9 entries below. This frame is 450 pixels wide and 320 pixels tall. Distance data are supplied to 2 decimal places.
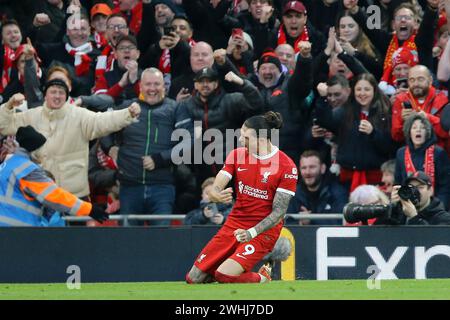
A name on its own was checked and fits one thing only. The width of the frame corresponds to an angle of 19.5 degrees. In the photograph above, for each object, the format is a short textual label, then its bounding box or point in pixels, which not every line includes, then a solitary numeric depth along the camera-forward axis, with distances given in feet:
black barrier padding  48.16
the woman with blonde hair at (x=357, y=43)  53.57
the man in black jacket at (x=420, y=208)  46.28
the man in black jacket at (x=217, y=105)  51.31
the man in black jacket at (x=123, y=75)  54.75
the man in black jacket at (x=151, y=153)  51.34
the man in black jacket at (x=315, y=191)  50.85
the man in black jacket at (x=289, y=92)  51.21
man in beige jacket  50.70
